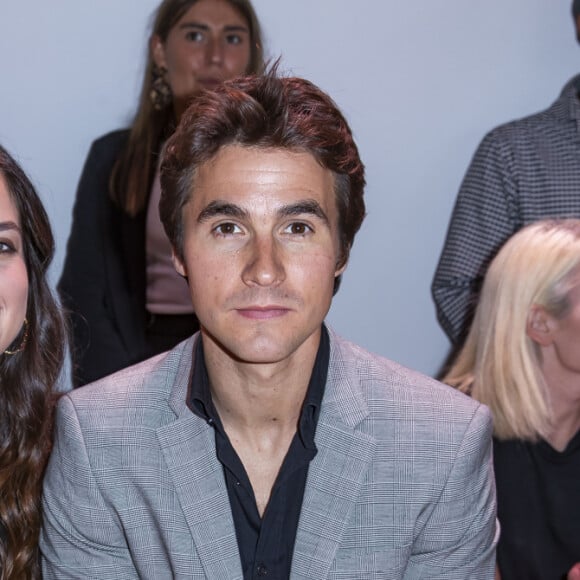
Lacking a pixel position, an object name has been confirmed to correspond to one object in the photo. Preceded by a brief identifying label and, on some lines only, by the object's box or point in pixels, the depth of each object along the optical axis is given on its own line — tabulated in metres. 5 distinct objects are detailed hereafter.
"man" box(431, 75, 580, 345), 3.10
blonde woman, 2.50
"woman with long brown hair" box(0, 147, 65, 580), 2.01
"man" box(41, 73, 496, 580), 1.88
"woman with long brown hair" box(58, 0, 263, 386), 3.05
